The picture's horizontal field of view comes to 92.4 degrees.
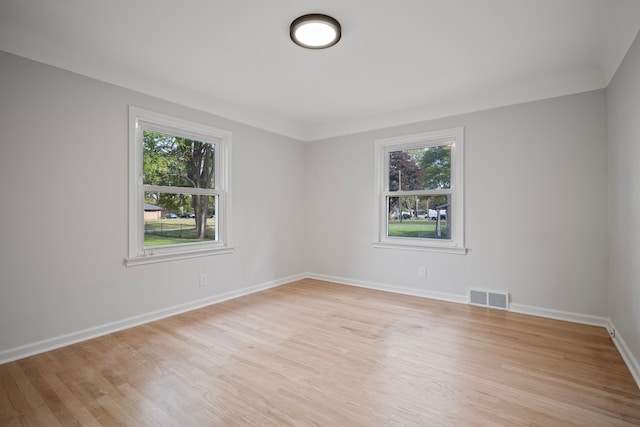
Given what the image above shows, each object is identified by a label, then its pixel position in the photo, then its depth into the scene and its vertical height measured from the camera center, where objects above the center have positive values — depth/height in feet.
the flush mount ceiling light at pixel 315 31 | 7.29 +4.66
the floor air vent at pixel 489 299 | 11.64 -3.18
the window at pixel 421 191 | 12.91 +1.13
